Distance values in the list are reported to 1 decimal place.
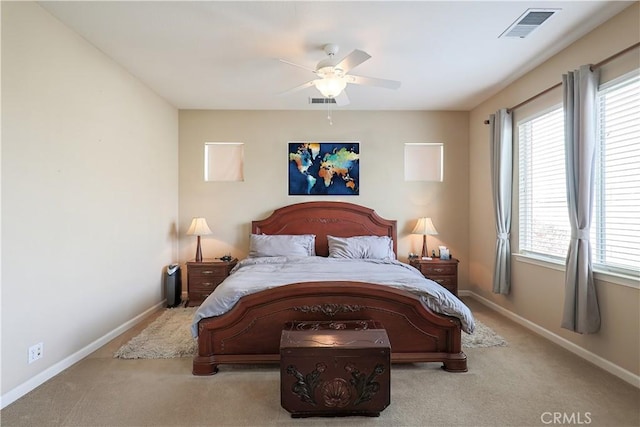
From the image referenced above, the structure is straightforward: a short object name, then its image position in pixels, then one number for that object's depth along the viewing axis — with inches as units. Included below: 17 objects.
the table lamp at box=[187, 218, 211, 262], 171.0
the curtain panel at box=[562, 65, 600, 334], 101.0
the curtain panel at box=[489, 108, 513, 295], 148.7
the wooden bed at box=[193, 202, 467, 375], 98.7
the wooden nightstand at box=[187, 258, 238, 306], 167.2
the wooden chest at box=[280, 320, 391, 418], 78.4
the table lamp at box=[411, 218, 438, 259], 175.0
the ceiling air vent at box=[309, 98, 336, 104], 169.5
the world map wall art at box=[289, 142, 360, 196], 187.0
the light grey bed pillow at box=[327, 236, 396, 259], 163.2
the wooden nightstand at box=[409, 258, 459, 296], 169.5
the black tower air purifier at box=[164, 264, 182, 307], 167.2
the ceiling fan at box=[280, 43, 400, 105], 106.0
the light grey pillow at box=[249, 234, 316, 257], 164.2
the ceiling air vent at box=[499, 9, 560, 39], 94.9
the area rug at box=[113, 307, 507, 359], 112.5
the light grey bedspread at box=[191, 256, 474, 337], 98.9
